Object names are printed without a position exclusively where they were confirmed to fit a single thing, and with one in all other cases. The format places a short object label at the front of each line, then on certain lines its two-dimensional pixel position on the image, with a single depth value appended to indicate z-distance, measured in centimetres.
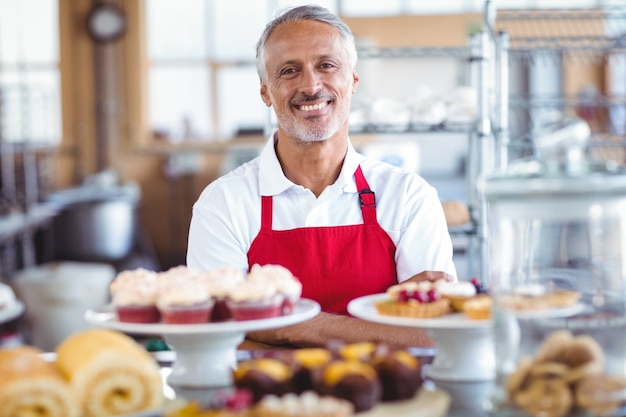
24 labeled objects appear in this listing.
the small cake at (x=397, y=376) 103
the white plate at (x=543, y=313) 108
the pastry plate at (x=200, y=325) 115
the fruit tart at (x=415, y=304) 125
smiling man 185
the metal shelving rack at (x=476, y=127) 342
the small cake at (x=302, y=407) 88
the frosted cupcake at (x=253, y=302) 121
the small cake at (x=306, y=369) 102
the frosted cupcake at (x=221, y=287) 125
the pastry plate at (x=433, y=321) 118
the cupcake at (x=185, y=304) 119
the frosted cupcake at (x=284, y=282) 127
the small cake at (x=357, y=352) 106
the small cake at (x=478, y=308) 121
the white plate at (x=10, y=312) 286
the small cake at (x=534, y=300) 109
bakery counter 101
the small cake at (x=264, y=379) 100
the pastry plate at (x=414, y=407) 100
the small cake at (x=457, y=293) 128
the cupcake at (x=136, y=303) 122
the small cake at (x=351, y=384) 98
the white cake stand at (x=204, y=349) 120
